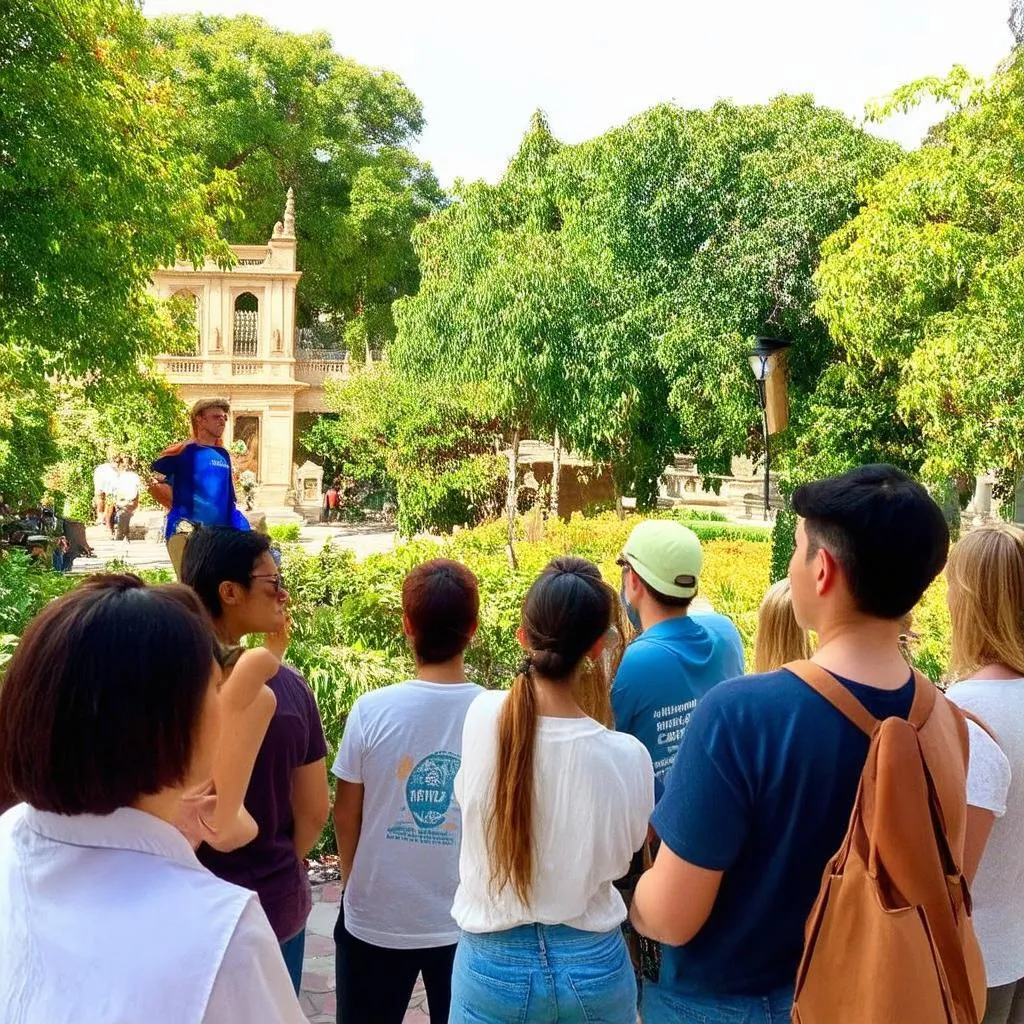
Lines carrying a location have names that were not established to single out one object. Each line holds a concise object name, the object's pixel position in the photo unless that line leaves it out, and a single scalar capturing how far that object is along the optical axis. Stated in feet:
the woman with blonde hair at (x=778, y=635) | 9.21
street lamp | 44.86
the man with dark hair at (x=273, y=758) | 7.39
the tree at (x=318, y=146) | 104.73
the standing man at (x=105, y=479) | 66.03
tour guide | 16.30
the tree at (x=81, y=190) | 24.40
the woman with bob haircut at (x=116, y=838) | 3.40
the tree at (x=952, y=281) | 36.32
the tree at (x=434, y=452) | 71.82
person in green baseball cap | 8.23
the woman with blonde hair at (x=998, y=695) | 7.03
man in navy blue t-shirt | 5.16
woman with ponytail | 6.45
